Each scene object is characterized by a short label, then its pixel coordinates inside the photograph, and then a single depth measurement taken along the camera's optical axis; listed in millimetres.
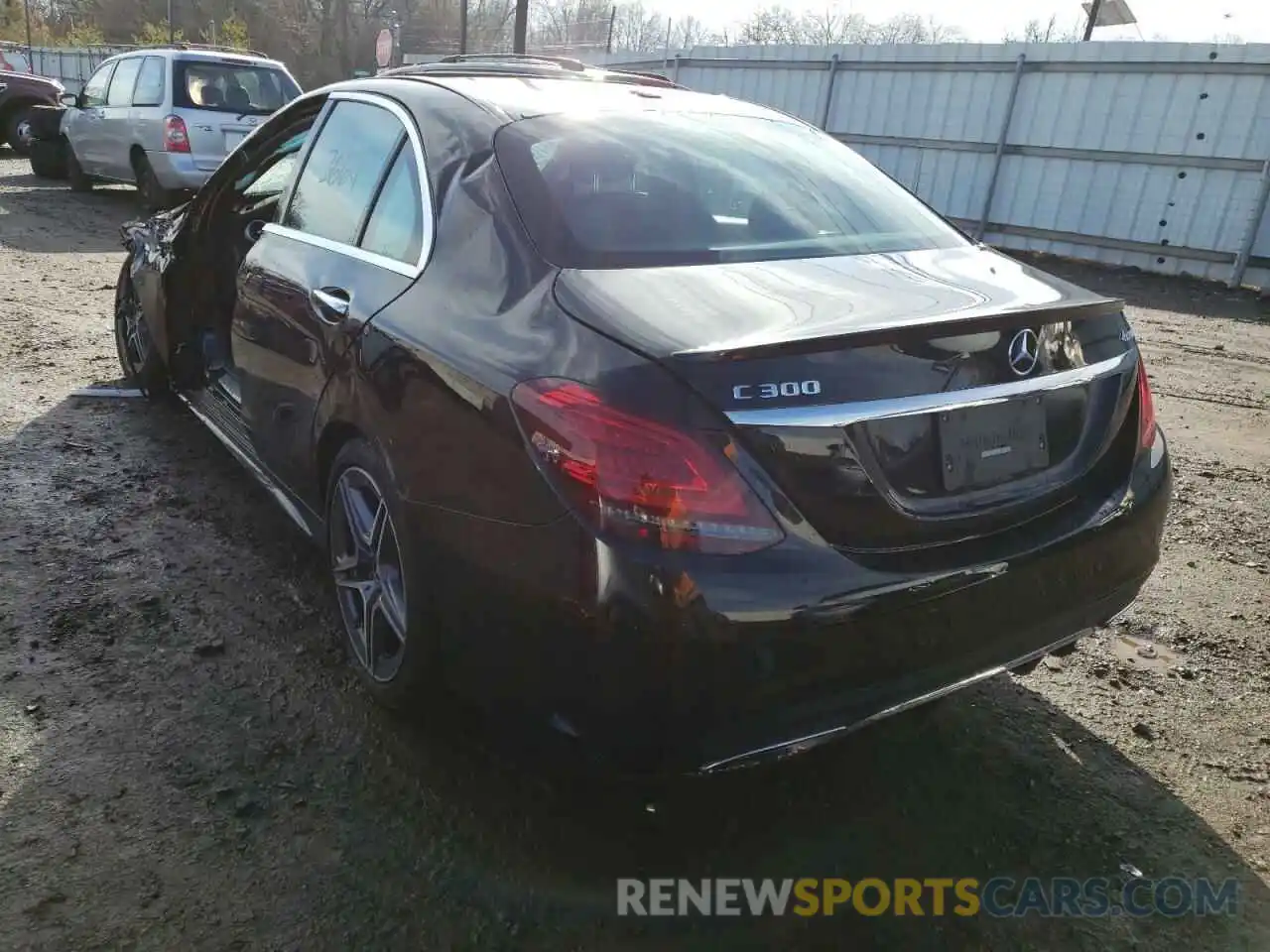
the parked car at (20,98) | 15969
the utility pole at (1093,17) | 22156
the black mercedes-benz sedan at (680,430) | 1726
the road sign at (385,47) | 17188
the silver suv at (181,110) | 10352
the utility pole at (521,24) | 22469
